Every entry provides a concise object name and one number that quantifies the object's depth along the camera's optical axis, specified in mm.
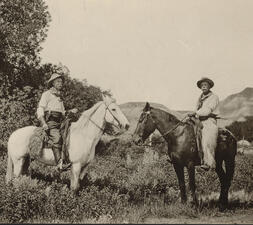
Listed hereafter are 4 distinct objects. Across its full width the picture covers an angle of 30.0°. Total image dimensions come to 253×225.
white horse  10797
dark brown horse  11242
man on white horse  11133
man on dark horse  11344
